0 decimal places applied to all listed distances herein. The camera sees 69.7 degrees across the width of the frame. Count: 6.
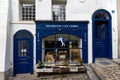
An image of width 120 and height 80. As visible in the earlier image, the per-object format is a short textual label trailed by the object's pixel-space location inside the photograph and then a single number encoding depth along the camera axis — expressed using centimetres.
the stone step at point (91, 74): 472
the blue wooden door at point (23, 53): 605
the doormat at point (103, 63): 544
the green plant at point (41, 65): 540
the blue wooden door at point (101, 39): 642
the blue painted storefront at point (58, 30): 595
